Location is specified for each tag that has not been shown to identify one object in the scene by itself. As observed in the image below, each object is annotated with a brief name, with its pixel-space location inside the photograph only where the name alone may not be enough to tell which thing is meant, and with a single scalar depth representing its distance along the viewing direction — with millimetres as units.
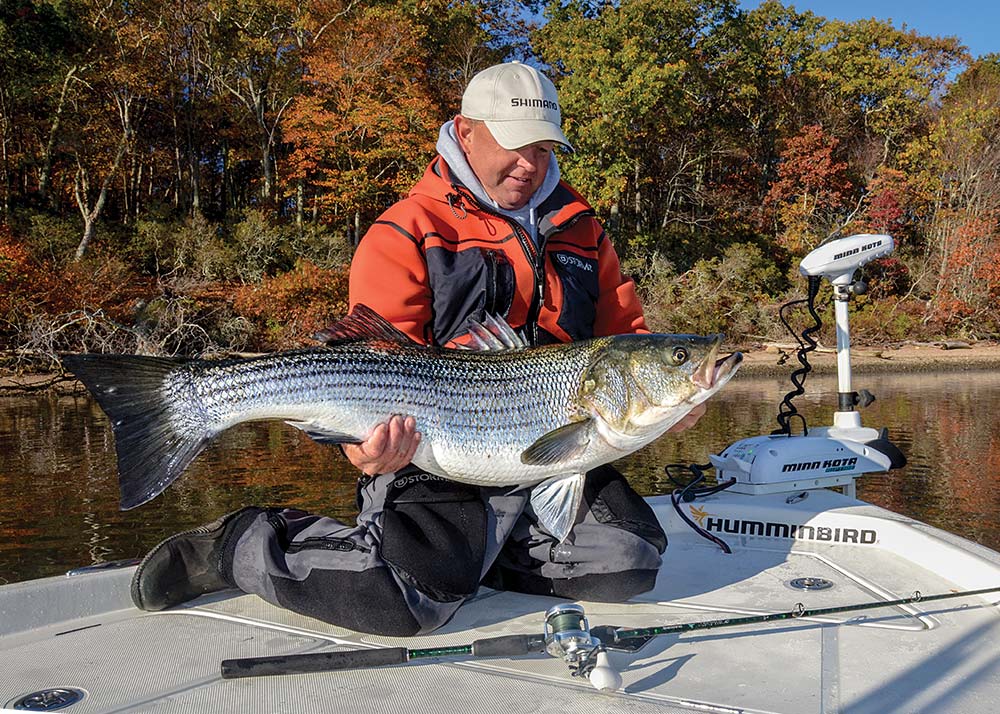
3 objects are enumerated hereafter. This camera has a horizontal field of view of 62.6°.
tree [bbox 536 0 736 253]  29328
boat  2582
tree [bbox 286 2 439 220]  28047
